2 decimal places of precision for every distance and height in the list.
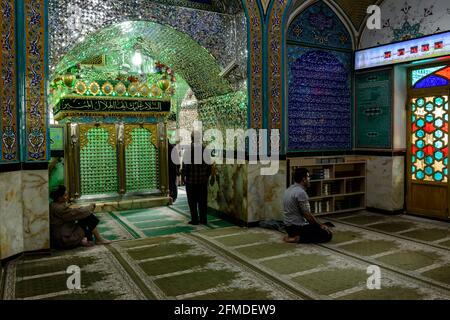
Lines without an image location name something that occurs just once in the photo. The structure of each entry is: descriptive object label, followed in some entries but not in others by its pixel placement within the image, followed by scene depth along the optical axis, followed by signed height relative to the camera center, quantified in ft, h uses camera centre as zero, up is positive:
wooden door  19.72 -0.23
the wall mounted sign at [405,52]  18.62 +4.92
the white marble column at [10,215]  13.10 -1.97
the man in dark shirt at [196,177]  19.21 -1.11
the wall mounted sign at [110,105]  22.74 +2.82
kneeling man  14.99 -2.48
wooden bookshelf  20.95 -1.63
